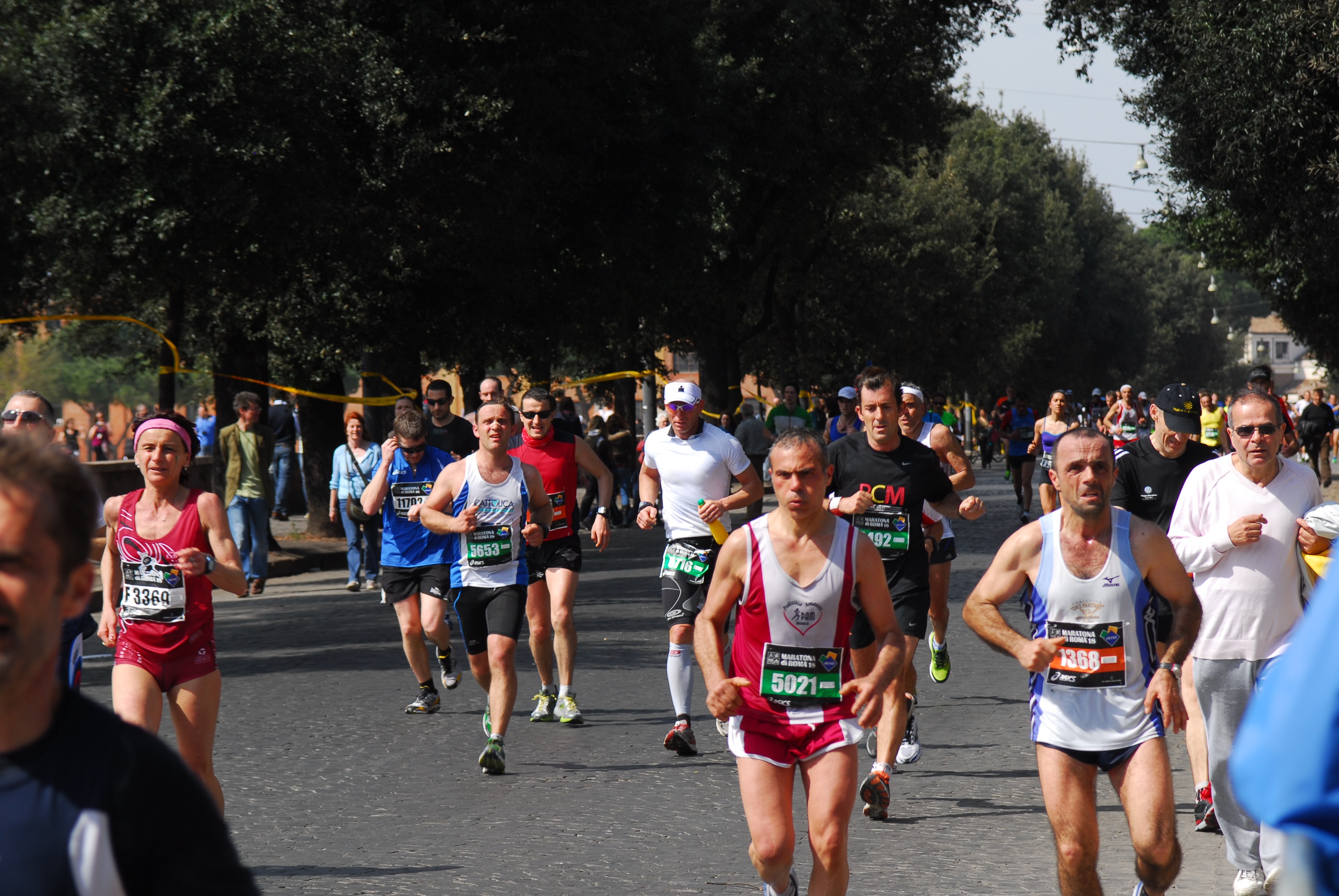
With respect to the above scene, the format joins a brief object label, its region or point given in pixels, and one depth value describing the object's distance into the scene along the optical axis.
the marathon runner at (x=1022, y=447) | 46.69
